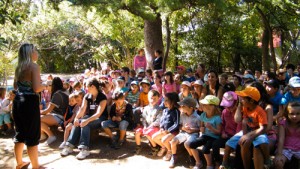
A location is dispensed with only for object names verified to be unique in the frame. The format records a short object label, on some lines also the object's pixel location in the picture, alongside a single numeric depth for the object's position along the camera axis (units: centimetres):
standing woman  371
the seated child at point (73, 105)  546
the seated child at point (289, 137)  348
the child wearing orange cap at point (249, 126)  348
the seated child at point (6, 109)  604
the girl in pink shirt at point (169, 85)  603
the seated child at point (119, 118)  502
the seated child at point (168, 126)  442
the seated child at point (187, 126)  423
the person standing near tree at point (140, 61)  889
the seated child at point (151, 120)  472
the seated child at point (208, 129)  393
